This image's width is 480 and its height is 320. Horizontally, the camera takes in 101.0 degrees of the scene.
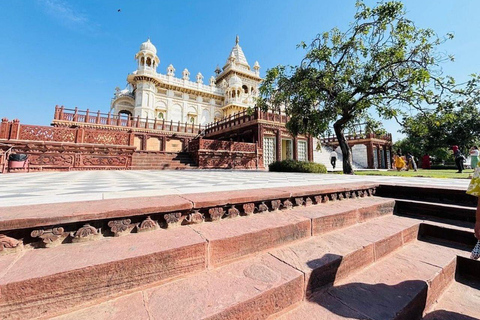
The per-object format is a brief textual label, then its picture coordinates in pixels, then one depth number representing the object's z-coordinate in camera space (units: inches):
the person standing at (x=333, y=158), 650.6
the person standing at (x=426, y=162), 791.1
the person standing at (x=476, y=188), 52.9
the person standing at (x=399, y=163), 530.0
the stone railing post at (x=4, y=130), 365.1
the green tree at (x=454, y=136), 862.6
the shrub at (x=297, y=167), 366.3
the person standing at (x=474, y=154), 342.0
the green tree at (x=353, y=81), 329.4
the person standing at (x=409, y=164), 610.0
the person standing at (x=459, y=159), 402.4
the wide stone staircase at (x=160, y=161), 501.4
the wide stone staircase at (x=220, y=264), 35.9
